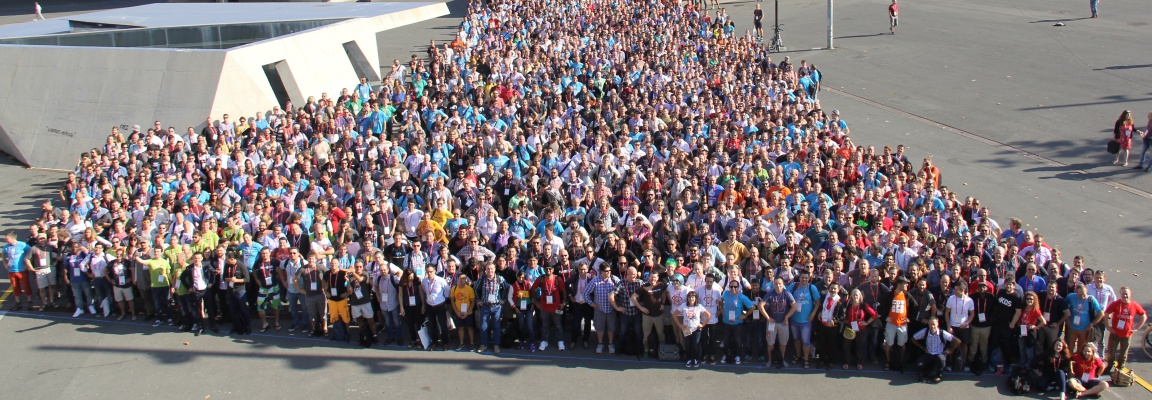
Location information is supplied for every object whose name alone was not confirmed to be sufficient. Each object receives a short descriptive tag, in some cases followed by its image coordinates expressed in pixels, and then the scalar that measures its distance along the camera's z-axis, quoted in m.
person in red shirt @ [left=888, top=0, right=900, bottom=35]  31.36
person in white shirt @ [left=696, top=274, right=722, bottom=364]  10.41
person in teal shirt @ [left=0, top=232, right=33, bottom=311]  12.52
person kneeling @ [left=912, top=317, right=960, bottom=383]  9.98
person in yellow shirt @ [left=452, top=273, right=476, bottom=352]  10.85
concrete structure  19.02
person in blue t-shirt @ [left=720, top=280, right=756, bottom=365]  10.40
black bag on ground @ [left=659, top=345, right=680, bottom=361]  10.80
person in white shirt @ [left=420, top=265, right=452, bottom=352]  10.92
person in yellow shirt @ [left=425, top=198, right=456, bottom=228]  12.85
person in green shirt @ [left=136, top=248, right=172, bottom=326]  11.85
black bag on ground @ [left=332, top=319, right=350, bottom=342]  11.43
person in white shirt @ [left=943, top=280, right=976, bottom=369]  9.95
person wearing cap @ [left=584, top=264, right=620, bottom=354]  10.72
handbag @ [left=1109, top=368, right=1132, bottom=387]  9.82
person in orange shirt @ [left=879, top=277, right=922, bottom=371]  10.01
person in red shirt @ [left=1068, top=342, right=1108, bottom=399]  9.55
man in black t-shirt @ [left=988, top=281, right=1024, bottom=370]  9.97
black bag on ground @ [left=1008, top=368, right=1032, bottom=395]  9.70
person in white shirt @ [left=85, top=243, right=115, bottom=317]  12.23
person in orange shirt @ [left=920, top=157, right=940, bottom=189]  13.48
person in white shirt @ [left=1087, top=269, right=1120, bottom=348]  9.89
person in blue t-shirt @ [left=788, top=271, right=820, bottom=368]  10.28
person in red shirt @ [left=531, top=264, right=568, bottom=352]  10.82
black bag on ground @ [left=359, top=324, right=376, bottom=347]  11.30
